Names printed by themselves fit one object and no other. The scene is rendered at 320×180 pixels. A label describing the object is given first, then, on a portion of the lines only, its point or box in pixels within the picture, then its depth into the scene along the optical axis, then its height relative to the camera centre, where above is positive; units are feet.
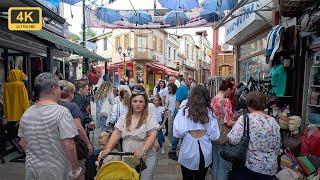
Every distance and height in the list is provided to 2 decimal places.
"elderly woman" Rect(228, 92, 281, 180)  8.85 -2.06
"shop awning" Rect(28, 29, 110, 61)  18.15 +3.06
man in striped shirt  7.06 -1.50
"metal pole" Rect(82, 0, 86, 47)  33.84 +9.32
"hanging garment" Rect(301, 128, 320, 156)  11.20 -2.84
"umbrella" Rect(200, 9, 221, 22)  31.82 +8.49
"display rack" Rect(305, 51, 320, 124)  14.00 -0.66
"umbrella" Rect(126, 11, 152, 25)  34.94 +9.04
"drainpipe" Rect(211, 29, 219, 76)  48.86 +5.94
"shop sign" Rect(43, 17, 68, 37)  28.08 +6.76
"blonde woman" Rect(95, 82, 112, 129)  17.16 -1.43
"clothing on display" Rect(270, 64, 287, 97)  15.32 +0.17
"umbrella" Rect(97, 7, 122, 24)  33.15 +8.95
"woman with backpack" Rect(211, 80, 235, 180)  11.46 -1.99
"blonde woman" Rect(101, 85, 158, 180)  8.81 -1.78
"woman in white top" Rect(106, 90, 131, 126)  14.04 -1.56
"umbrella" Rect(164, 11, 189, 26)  33.38 +8.56
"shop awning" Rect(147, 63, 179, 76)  91.98 +5.26
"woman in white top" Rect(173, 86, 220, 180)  9.68 -2.07
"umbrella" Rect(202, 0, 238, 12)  26.28 +8.21
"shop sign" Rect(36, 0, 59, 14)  28.24 +9.47
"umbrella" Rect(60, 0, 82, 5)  27.84 +8.92
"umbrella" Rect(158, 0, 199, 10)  27.83 +8.67
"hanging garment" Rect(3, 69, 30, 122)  16.93 -1.04
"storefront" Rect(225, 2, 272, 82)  21.97 +4.68
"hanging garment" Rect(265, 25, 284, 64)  14.73 +2.43
